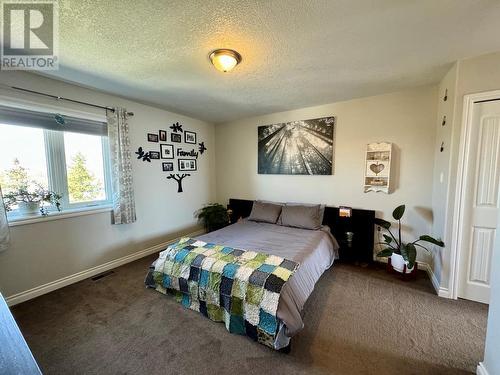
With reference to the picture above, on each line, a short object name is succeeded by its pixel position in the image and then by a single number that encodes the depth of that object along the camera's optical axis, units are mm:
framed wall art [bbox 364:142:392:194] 2799
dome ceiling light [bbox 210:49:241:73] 1754
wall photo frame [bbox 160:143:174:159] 3430
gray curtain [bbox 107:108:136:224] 2756
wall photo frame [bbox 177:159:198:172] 3752
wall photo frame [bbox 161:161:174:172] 3476
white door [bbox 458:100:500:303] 1935
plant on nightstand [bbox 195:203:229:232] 3895
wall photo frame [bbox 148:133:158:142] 3237
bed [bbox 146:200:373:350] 1555
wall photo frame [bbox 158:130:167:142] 3383
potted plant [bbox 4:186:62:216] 2107
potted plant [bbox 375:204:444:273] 2361
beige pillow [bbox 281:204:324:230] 2959
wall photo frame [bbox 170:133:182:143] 3576
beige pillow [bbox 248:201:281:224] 3287
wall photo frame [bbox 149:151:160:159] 3275
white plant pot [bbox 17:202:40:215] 2182
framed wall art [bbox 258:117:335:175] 3252
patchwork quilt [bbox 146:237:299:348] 1621
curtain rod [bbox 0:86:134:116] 2081
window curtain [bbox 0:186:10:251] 1946
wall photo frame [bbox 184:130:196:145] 3819
